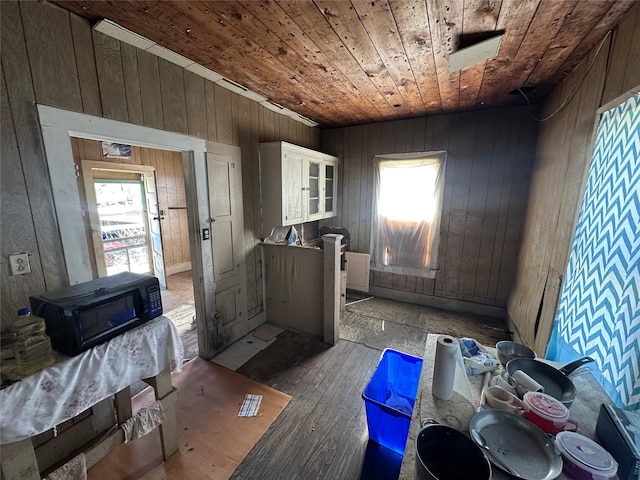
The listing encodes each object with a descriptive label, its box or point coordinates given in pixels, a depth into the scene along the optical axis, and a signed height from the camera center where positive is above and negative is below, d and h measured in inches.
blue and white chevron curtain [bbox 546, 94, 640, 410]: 43.7 -14.3
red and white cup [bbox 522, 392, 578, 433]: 32.6 -27.6
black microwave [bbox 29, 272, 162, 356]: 44.6 -22.2
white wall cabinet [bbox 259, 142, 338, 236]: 105.7 +4.4
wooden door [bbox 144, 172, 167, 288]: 170.2 -25.1
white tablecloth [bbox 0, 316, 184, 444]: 38.5 -33.0
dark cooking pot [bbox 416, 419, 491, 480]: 27.0 -28.4
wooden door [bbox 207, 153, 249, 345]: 92.9 -19.4
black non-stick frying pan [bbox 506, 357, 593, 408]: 38.9 -28.6
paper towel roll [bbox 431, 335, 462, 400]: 37.5 -25.4
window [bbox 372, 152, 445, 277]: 133.1 -9.0
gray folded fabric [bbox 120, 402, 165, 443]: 53.8 -49.2
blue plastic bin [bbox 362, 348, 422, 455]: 58.4 -51.0
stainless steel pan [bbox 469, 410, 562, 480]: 28.2 -29.5
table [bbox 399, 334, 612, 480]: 33.4 -30.7
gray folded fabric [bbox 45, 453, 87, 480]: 45.1 -49.2
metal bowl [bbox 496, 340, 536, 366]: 45.7 -27.9
